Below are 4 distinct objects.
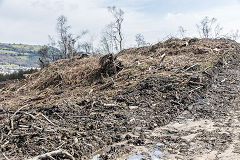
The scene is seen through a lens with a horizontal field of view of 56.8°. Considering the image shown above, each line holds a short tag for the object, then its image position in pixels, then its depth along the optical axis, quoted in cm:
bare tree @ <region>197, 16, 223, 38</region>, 3546
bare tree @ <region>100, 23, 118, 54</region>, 3089
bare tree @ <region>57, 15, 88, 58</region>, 3262
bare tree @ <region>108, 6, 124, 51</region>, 3086
